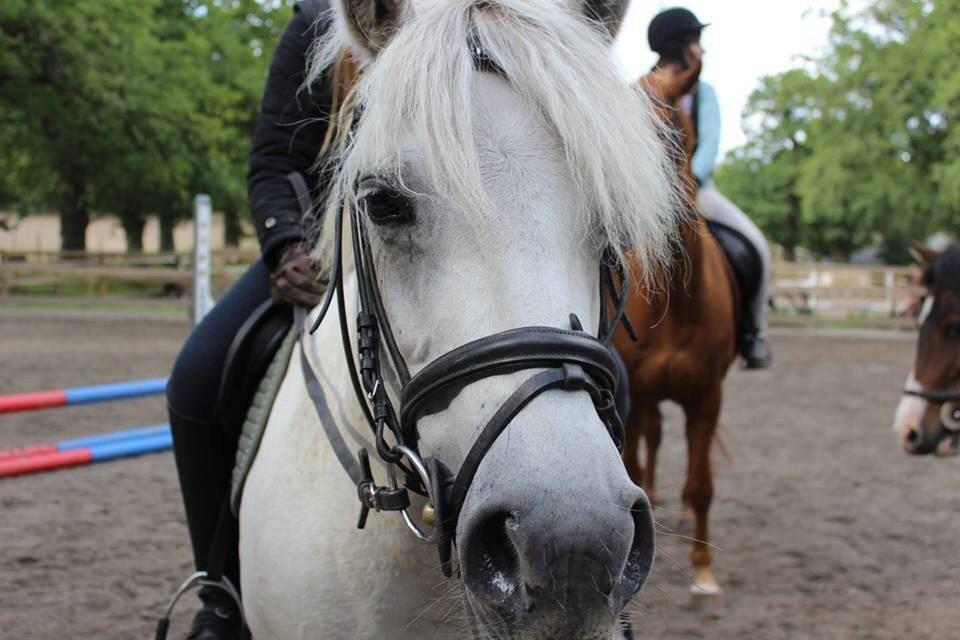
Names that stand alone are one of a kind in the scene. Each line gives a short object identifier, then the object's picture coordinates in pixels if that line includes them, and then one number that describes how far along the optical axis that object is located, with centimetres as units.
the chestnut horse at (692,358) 429
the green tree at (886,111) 2725
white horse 127
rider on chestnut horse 426
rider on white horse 236
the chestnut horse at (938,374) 510
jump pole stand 773
